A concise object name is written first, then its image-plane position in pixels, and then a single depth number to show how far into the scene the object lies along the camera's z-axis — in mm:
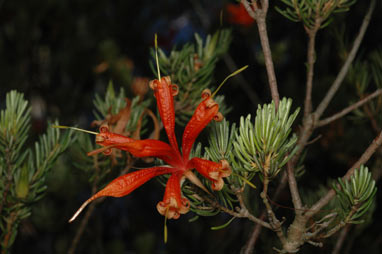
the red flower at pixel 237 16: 968
